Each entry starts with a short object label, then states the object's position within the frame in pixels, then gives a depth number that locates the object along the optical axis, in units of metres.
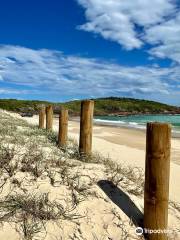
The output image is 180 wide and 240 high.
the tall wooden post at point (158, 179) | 2.40
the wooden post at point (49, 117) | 8.09
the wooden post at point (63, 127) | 5.27
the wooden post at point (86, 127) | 4.12
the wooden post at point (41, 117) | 9.42
